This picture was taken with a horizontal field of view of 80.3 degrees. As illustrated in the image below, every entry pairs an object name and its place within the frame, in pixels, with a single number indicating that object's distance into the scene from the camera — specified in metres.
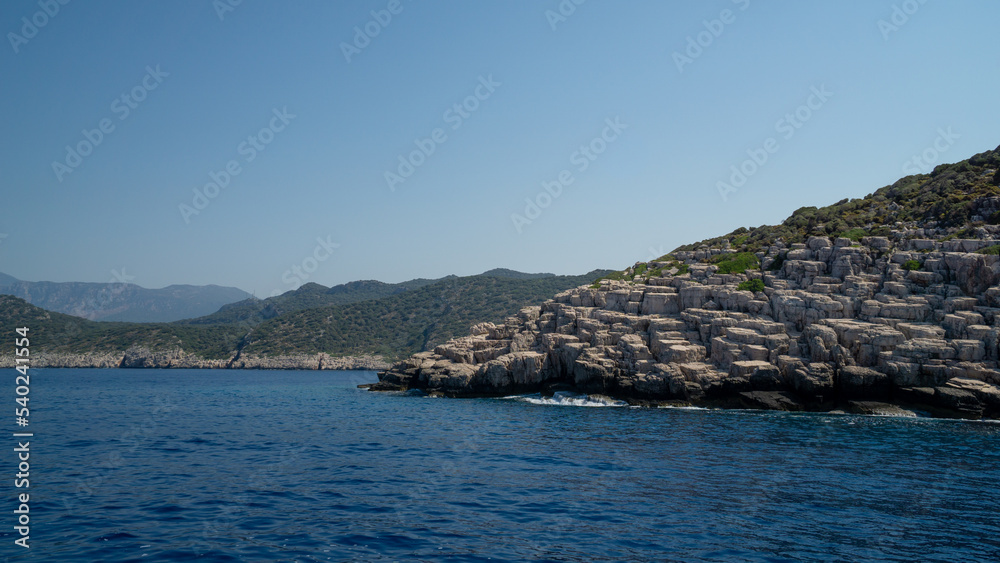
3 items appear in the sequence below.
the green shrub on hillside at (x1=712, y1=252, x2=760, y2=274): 69.44
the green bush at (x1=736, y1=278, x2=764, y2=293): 63.22
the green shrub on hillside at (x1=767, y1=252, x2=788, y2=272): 67.72
